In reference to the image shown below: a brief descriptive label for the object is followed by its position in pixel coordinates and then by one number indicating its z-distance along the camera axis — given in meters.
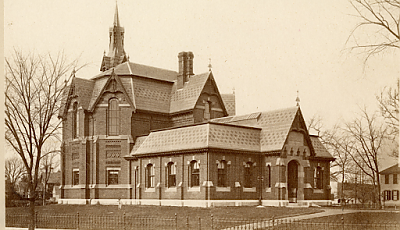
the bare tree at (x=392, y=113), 18.50
